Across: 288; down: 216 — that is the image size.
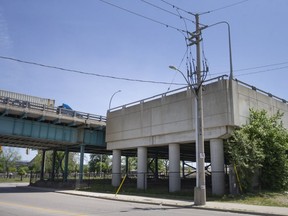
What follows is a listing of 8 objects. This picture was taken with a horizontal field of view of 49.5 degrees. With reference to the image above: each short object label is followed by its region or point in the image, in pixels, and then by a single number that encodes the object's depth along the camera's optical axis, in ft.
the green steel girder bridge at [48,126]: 108.78
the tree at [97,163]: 323.16
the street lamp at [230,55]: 86.34
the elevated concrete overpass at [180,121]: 81.76
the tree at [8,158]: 293.64
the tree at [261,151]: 74.13
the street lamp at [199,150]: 59.00
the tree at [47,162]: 293.45
